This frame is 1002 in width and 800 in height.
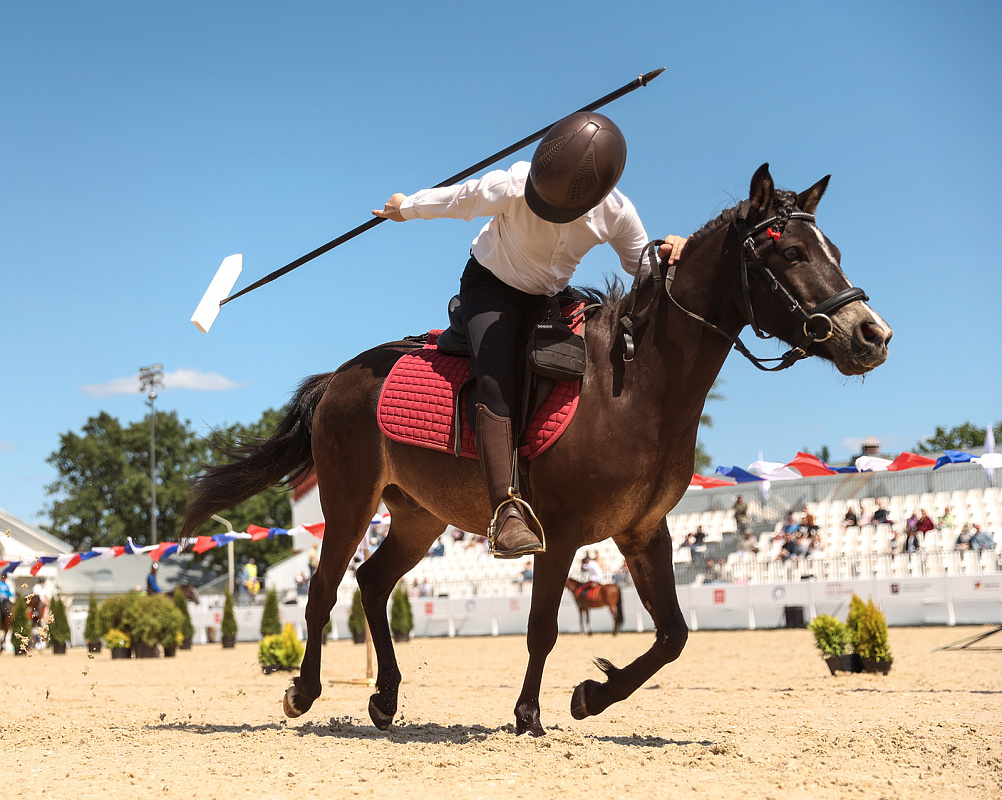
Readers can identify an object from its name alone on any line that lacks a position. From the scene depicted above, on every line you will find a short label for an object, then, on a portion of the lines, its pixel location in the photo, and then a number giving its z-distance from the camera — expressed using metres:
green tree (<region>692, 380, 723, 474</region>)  51.75
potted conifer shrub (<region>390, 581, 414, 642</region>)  23.16
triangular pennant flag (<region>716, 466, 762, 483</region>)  13.02
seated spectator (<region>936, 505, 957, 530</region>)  23.05
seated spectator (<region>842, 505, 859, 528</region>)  25.50
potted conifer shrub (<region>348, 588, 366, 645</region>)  22.10
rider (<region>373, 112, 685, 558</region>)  4.28
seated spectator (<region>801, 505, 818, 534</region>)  24.66
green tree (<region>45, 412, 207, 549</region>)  67.81
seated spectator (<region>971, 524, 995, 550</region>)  20.19
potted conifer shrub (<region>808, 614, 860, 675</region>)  10.66
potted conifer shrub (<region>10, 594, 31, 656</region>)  19.44
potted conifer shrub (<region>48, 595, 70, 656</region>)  21.88
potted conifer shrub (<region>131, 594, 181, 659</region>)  18.77
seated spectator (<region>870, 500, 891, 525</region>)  24.50
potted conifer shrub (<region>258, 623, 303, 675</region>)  13.04
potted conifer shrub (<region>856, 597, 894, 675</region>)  10.41
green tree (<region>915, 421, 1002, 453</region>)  68.75
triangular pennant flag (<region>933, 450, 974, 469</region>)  11.09
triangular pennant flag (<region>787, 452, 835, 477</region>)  12.32
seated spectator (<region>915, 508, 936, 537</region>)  22.44
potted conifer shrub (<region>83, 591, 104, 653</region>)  19.25
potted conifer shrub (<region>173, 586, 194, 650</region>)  21.06
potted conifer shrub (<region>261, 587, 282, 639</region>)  22.30
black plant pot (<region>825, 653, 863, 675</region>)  10.65
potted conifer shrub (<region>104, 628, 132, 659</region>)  18.39
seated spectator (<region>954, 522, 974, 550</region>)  20.97
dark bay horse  4.13
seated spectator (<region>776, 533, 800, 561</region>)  23.28
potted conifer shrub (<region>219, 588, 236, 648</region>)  23.75
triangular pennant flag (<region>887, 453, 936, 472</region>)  11.42
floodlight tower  45.84
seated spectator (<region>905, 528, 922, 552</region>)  21.58
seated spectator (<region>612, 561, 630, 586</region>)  24.00
